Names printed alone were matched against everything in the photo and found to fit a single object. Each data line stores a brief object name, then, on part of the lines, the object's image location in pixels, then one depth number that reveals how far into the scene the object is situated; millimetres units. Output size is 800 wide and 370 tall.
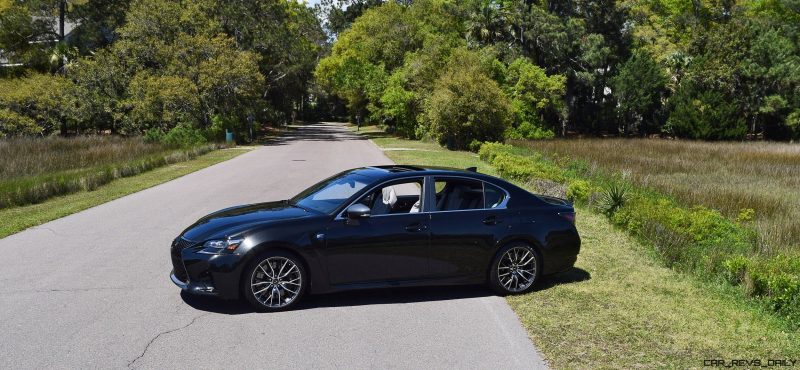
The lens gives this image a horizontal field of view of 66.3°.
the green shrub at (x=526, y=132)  45719
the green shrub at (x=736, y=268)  7504
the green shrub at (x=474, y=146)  34469
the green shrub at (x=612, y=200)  12156
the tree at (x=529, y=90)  46156
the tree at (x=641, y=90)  52375
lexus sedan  6258
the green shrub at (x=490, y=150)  25528
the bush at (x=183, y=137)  31562
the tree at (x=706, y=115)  48438
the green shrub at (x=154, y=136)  31812
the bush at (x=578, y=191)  13672
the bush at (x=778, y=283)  6590
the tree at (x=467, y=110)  35125
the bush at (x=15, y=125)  36438
